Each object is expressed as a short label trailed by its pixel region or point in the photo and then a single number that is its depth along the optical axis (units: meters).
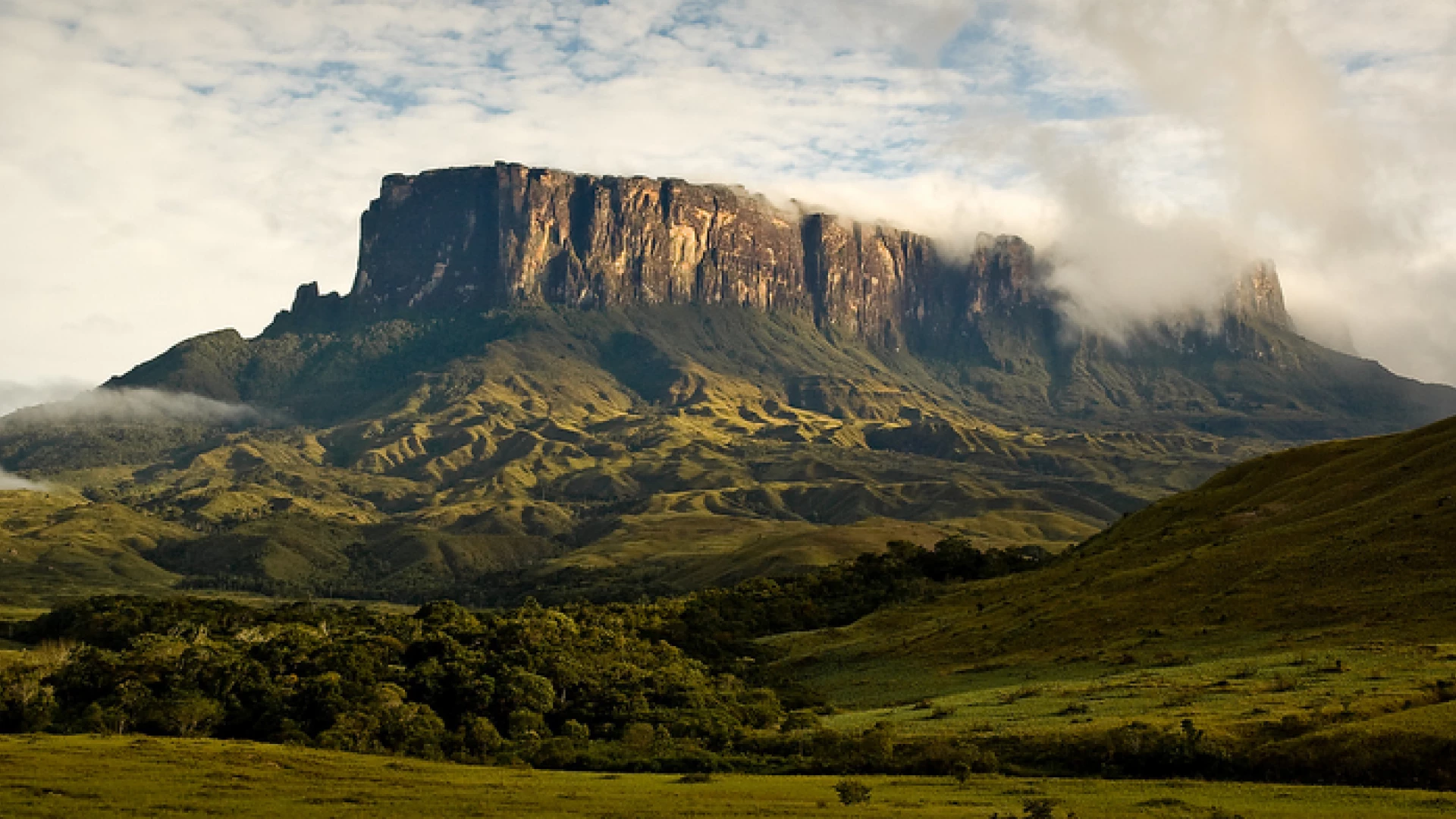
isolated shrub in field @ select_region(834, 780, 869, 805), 52.97
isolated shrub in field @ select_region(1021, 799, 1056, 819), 46.38
